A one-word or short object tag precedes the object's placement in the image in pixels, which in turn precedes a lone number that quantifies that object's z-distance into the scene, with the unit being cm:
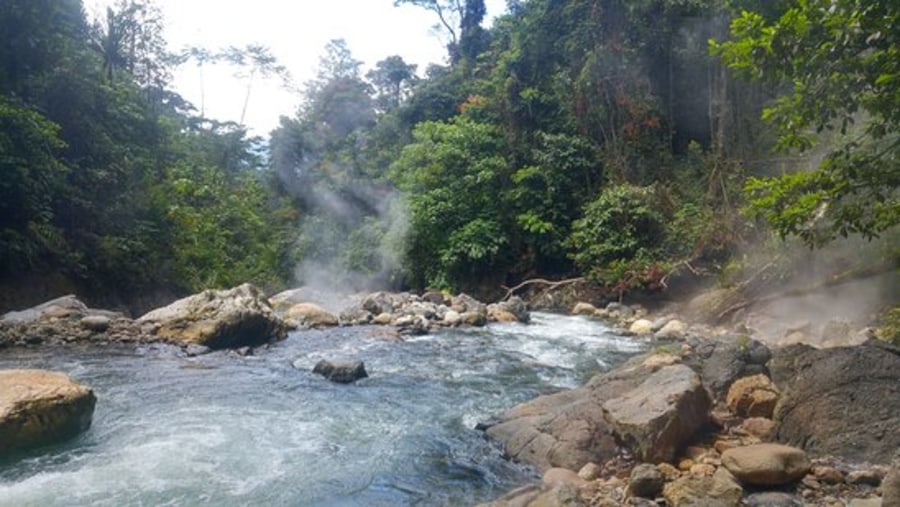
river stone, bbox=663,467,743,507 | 394
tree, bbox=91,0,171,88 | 2308
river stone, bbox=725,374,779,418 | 549
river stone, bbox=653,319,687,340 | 1159
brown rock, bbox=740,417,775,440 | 513
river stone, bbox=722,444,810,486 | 415
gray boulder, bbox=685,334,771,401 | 614
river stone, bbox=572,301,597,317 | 1577
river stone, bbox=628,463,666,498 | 426
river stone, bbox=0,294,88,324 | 1133
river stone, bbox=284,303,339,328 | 1379
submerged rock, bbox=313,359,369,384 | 827
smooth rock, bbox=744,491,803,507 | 396
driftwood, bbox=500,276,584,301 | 1755
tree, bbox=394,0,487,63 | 2888
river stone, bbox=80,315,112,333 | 1124
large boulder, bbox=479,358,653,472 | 511
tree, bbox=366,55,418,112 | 3609
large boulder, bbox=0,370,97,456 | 517
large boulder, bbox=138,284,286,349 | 1084
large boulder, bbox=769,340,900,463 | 453
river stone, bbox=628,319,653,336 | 1239
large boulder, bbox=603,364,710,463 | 478
